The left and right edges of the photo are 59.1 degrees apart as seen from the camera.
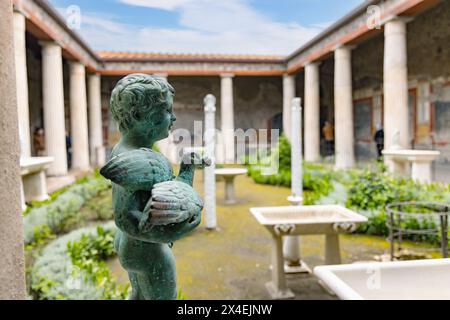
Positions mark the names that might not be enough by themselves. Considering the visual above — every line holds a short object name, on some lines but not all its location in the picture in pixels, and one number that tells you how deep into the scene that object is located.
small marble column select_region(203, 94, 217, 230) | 5.66
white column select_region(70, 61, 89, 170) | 12.35
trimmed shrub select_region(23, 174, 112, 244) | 5.05
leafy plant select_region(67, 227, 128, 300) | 3.32
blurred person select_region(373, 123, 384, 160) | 11.89
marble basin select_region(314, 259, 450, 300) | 2.09
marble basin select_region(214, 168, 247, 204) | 8.24
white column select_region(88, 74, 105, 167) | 14.32
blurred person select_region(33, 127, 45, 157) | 13.31
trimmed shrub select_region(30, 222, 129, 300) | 3.17
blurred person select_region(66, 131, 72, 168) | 13.65
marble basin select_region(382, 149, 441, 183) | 7.30
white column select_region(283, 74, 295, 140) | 15.77
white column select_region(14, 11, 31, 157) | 7.54
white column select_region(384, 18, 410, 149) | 8.78
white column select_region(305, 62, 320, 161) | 13.64
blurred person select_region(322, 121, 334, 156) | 15.30
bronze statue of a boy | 1.06
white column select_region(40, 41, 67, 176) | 10.33
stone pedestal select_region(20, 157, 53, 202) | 7.16
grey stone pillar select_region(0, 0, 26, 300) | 1.23
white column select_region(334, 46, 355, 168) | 11.45
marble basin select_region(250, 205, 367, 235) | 3.73
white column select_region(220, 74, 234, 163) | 15.03
